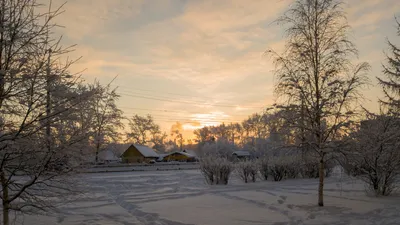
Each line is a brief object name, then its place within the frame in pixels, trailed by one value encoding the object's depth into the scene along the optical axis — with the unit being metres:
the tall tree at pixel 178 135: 127.50
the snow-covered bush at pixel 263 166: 25.88
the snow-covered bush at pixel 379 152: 14.72
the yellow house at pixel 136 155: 65.88
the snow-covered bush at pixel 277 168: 25.44
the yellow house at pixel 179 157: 79.22
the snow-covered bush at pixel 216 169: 22.70
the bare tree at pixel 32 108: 6.25
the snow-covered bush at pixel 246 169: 24.66
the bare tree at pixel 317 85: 12.87
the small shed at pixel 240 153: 79.17
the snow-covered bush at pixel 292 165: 25.89
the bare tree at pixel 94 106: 7.00
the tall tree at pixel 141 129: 84.64
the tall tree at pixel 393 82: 18.31
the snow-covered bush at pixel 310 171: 27.12
